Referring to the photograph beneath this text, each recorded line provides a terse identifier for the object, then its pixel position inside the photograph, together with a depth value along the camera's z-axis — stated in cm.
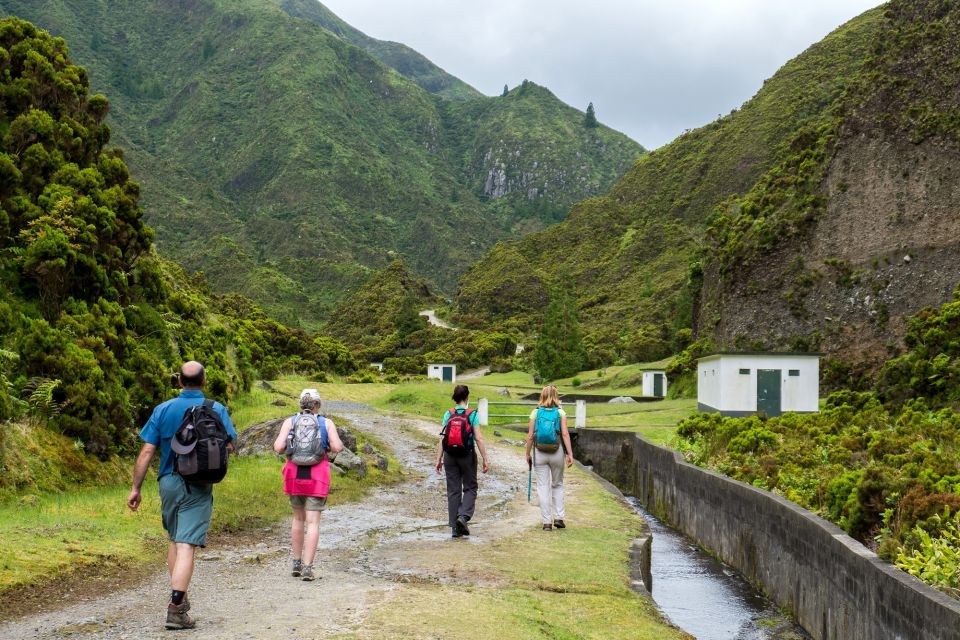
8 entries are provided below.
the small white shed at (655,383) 4962
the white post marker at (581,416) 3228
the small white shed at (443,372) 6700
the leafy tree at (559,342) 6981
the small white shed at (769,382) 3062
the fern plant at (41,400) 1237
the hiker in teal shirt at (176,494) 727
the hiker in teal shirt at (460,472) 1267
